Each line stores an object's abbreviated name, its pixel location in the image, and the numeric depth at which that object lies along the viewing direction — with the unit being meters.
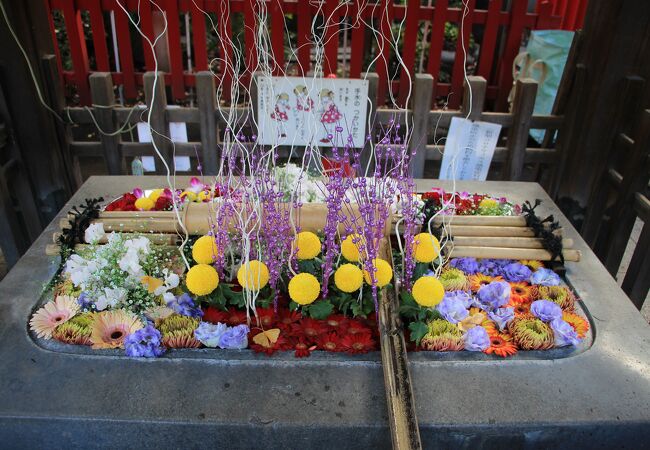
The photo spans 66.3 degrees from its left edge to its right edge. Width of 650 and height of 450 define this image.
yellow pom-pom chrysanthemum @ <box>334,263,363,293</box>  1.70
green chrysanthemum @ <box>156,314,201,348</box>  1.68
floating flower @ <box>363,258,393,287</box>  1.73
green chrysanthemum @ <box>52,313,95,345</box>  1.69
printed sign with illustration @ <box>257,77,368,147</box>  3.16
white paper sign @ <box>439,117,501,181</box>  3.29
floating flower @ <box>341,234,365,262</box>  1.83
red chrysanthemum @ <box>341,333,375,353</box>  1.67
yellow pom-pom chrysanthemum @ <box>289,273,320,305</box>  1.68
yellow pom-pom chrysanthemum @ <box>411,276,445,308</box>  1.69
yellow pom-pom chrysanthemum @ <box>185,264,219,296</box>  1.71
